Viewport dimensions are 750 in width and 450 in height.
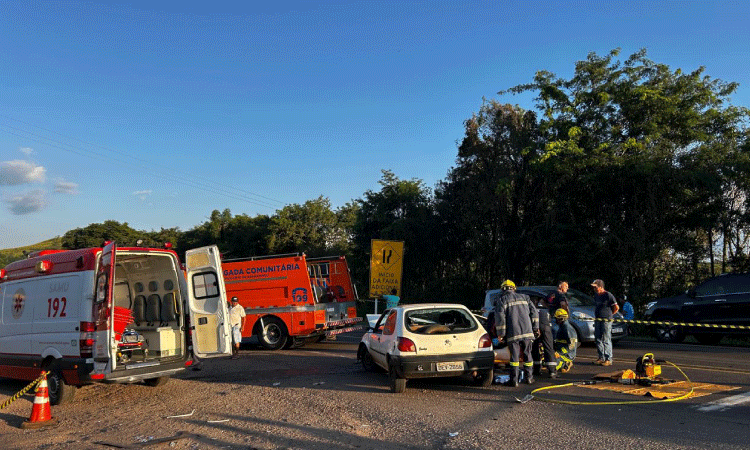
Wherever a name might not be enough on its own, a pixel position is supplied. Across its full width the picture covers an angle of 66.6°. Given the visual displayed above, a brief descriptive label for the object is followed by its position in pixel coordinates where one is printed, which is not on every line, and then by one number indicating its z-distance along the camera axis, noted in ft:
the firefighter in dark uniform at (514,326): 29.78
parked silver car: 45.83
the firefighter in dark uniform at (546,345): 32.22
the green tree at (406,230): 96.68
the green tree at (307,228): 156.56
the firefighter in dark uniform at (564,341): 33.47
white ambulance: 27.43
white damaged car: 28.37
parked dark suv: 48.19
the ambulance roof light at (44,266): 30.68
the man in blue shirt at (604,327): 36.42
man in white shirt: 47.28
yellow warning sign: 68.33
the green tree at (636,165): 65.26
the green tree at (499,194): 79.66
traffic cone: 25.13
